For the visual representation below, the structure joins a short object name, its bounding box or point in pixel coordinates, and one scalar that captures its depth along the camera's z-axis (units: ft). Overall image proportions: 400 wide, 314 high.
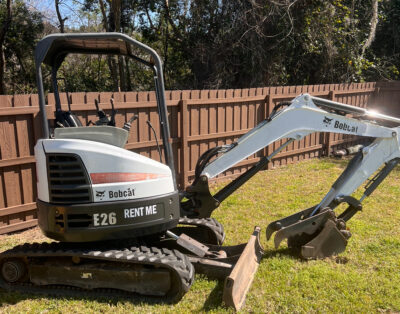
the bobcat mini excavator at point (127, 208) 11.27
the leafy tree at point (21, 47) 50.88
